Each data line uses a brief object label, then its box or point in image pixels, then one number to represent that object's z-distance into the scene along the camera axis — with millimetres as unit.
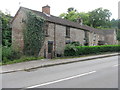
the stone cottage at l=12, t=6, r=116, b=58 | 14215
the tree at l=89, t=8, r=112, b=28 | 48085
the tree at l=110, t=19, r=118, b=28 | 55448
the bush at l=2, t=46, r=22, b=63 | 11129
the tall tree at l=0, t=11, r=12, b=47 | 14924
